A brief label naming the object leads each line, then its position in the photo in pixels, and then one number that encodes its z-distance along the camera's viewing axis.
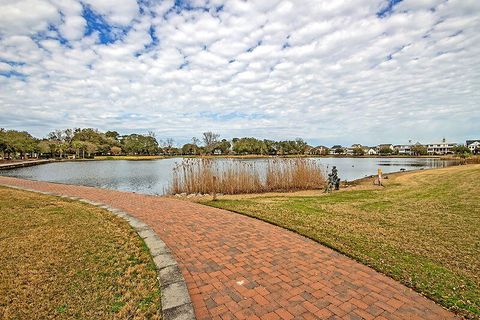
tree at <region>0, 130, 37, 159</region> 41.41
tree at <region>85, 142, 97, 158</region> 62.51
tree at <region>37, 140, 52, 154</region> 56.17
